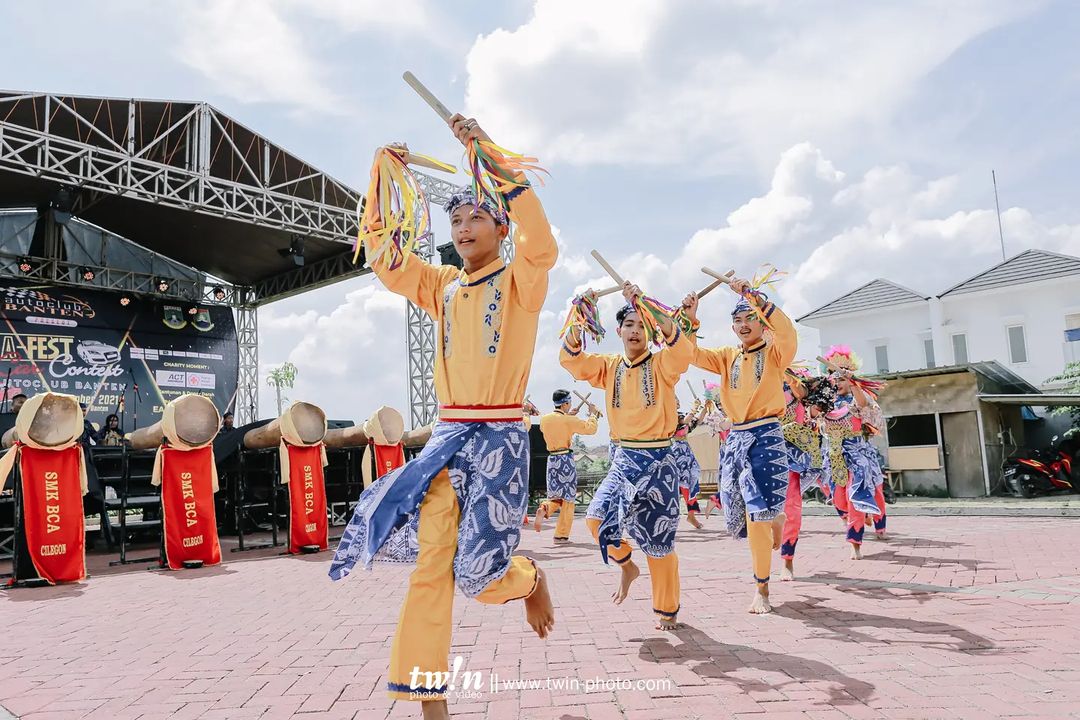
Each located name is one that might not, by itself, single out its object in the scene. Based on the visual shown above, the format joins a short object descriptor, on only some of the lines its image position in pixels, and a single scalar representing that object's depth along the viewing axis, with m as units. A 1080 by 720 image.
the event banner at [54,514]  7.15
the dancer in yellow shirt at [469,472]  2.57
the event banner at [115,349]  15.20
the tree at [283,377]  52.50
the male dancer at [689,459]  8.05
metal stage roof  13.42
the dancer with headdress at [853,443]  7.07
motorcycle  15.07
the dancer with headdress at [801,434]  6.18
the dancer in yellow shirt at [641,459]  4.31
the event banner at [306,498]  9.13
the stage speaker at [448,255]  14.66
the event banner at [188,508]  8.09
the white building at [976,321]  22.53
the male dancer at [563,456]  9.77
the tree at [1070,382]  18.20
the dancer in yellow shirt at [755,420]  4.88
